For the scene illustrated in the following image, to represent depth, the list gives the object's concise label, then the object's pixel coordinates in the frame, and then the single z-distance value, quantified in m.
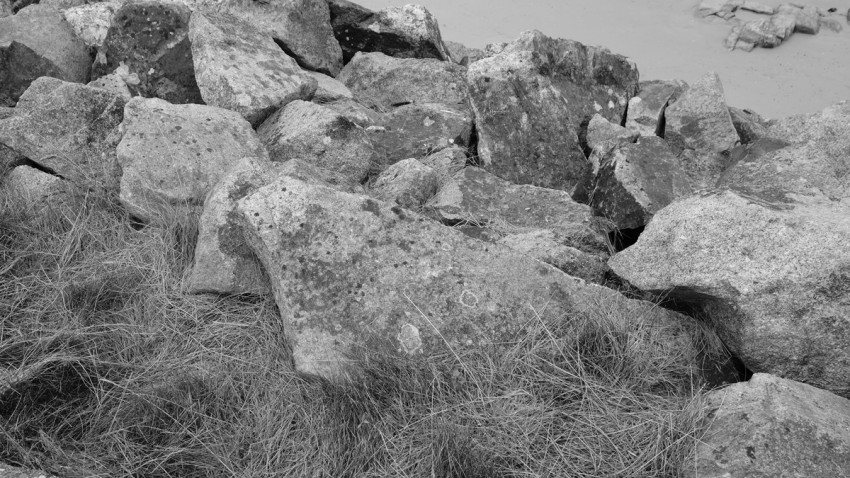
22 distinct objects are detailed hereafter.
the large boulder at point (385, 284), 3.00
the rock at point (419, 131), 4.80
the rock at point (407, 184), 4.08
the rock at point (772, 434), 2.42
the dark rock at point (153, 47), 5.02
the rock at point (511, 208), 3.91
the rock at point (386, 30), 6.22
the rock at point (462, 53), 7.22
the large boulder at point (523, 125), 4.62
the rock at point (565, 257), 3.48
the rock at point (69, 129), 4.24
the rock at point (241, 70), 4.59
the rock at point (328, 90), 5.17
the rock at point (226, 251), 3.43
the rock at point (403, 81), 5.71
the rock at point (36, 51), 5.09
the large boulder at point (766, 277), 2.89
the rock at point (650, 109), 5.34
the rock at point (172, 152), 3.89
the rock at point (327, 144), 4.26
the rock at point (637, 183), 3.94
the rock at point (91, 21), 5.48
